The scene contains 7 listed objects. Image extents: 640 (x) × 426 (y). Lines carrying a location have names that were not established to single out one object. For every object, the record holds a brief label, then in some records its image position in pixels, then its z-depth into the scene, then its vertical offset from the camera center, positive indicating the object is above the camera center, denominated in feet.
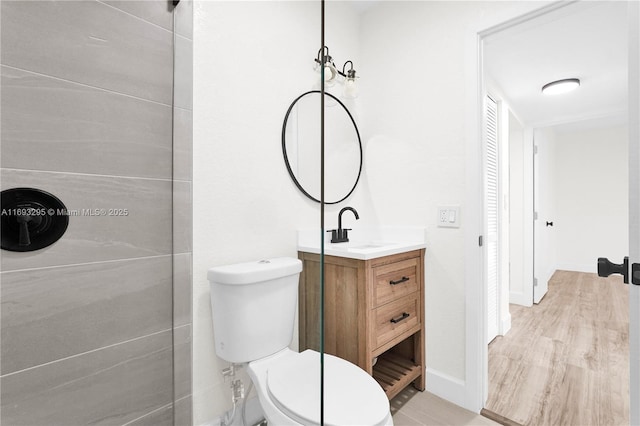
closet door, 7.19 -0.11
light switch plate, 5.00 -0.06
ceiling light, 7.25 +3.27
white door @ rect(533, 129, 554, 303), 9.81 -0.06
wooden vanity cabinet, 3.86 -1.47
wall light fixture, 5.50 +2.56
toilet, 2.41 -1.40
